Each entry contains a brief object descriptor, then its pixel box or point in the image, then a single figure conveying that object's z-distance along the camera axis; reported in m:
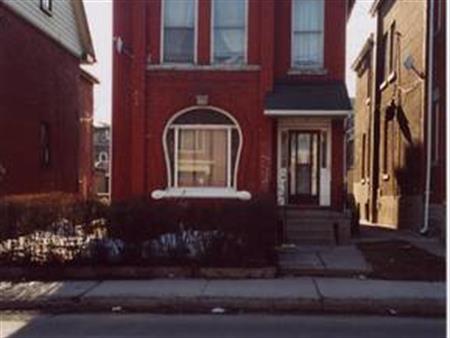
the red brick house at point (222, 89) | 19.56
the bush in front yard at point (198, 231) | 13.10
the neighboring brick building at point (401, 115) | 19.88
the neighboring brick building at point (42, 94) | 20.56
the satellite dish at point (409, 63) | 21.41
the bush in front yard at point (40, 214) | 13.15
